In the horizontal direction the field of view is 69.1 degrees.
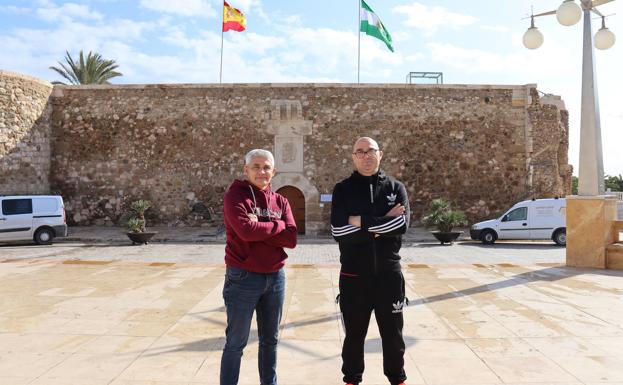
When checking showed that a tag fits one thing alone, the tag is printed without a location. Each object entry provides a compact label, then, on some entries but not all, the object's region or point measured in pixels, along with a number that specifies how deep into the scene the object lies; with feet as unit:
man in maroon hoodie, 8.80
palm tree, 76.74
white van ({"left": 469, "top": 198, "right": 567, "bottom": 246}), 43.01
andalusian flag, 55.21
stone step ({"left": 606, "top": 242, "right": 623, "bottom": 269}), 25.12
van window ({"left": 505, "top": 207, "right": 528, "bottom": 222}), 44.29
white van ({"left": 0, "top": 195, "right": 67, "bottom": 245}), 42.01
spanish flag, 57.88
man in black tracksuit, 9.41
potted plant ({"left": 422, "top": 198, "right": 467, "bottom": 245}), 43.34
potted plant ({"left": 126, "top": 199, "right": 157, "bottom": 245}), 42.32
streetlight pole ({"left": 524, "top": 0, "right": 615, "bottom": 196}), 25.72
